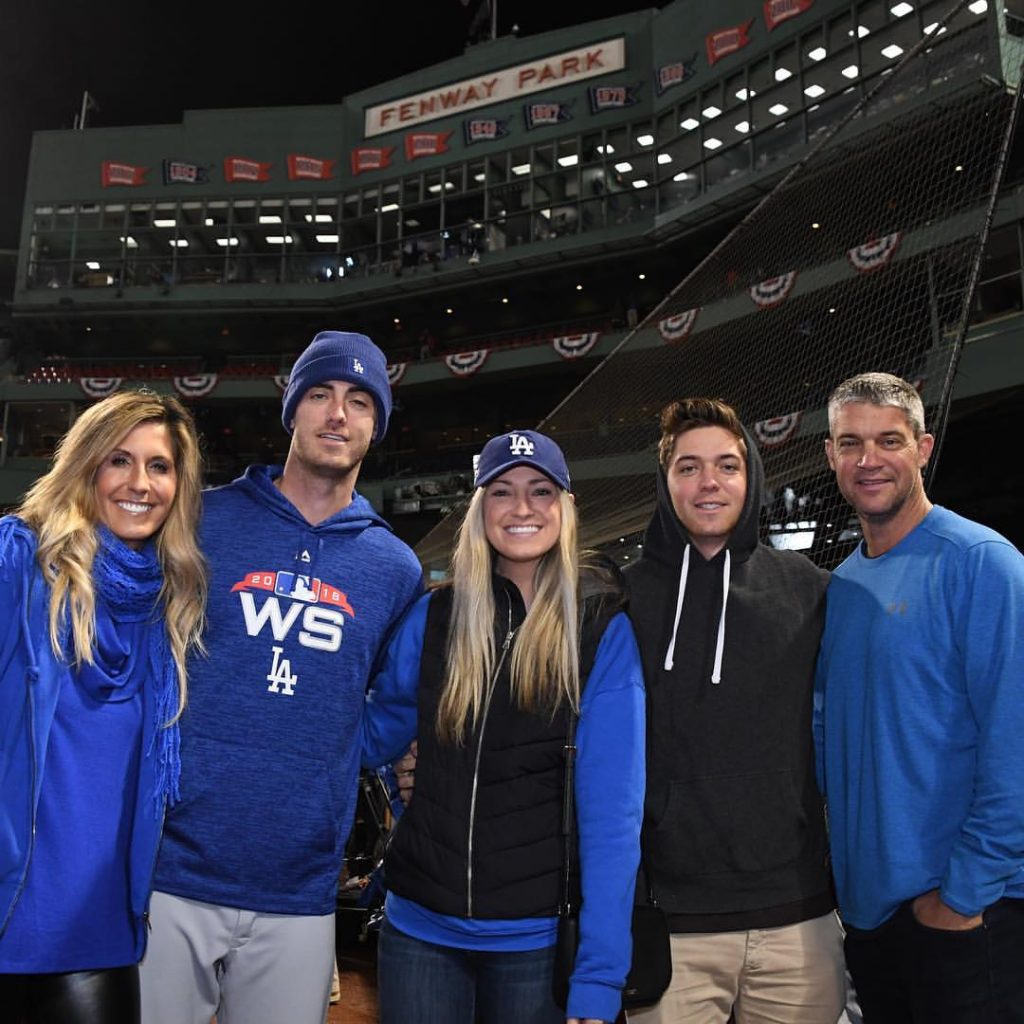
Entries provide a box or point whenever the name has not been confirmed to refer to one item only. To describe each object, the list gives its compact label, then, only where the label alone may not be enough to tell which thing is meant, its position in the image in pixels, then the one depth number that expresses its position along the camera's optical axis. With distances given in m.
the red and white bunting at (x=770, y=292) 10.54
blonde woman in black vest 2.30
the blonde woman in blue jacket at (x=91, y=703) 2.17
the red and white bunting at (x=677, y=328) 11.39
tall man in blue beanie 2.48
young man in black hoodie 2.51
